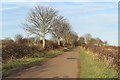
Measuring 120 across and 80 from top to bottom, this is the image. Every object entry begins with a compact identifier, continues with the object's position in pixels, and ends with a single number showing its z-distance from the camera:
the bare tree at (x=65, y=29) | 50.31
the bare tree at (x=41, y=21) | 32.74
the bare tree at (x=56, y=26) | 33.52
